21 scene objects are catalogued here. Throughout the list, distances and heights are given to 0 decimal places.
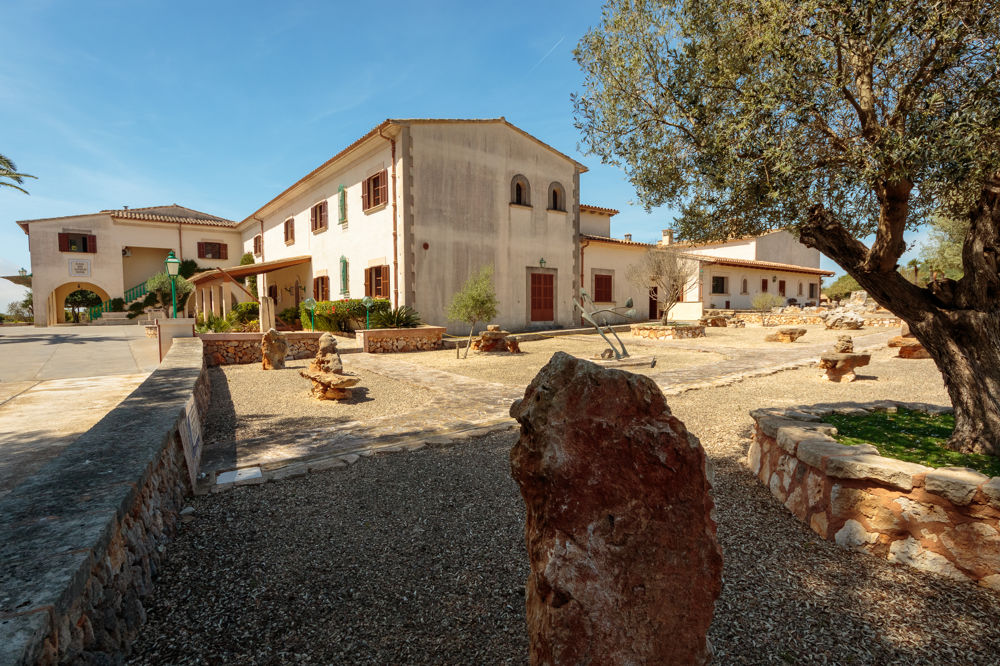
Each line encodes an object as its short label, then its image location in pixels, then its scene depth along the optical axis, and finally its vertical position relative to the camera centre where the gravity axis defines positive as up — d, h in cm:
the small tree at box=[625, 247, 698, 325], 2055 +163
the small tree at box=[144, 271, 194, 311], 2566 +136
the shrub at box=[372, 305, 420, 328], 1390 -24
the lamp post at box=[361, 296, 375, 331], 1395 +16
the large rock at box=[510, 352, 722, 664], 160 -77
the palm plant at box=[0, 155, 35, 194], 1438 +436
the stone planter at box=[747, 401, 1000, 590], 245 -118
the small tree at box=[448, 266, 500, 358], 1265 +17
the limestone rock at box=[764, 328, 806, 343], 1473 -88
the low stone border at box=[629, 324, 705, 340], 1688 -88
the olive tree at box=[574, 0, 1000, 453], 328 +142
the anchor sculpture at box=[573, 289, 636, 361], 1011 -98
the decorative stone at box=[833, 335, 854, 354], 887 -75
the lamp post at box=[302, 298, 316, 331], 1649 +14
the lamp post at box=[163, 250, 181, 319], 1120 +113
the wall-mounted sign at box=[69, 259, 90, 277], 2488 +241
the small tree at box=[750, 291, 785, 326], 2497 +27
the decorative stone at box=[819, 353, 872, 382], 808 -101
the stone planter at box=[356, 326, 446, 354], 1272 -83
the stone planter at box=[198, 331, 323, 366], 1064 -85
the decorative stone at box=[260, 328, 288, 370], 993 -82
